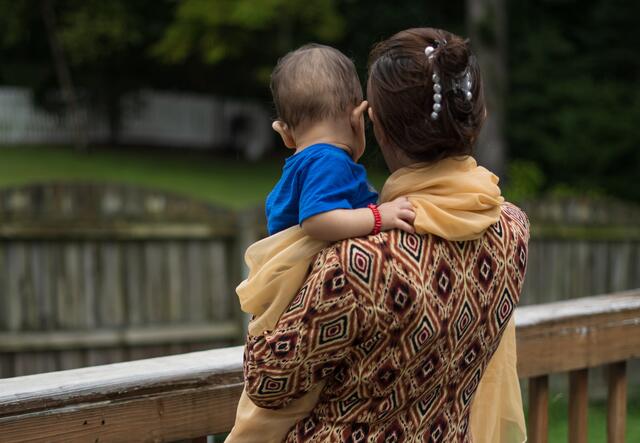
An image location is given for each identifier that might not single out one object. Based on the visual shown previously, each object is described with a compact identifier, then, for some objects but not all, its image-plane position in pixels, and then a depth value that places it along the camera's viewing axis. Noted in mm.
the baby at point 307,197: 2464
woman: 2427
